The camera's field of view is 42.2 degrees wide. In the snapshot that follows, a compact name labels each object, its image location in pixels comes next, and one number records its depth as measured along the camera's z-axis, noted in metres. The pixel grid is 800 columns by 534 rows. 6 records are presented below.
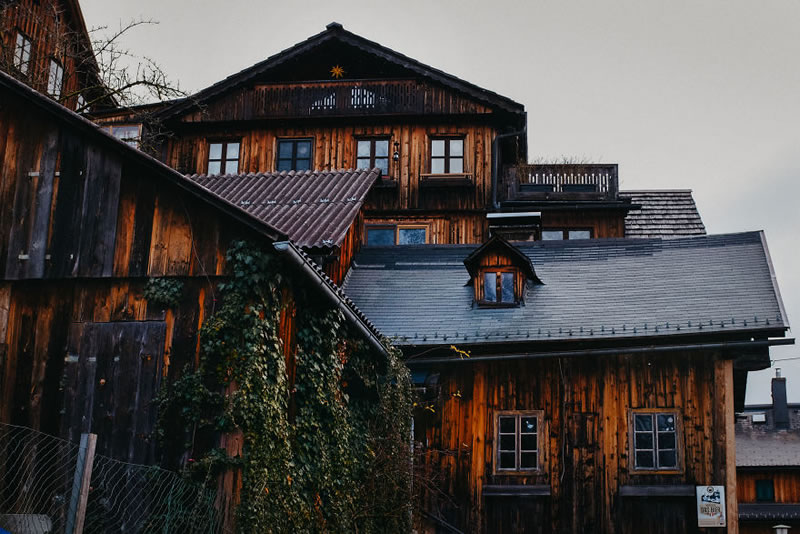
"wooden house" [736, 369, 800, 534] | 41.94
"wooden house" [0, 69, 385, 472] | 11.95
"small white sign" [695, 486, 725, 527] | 17.42
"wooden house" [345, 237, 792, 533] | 17.67
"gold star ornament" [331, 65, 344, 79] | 30.16
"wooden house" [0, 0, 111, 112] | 27.64
